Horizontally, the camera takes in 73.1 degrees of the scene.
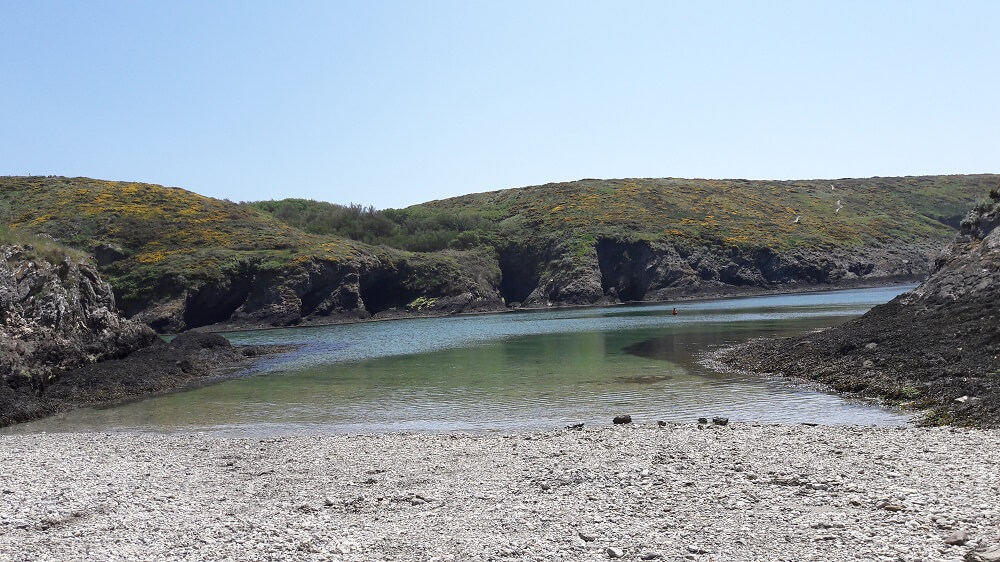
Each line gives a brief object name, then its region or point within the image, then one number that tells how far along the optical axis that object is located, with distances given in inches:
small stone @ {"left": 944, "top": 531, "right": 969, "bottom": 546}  320.2
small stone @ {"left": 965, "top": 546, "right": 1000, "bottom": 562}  296.3
